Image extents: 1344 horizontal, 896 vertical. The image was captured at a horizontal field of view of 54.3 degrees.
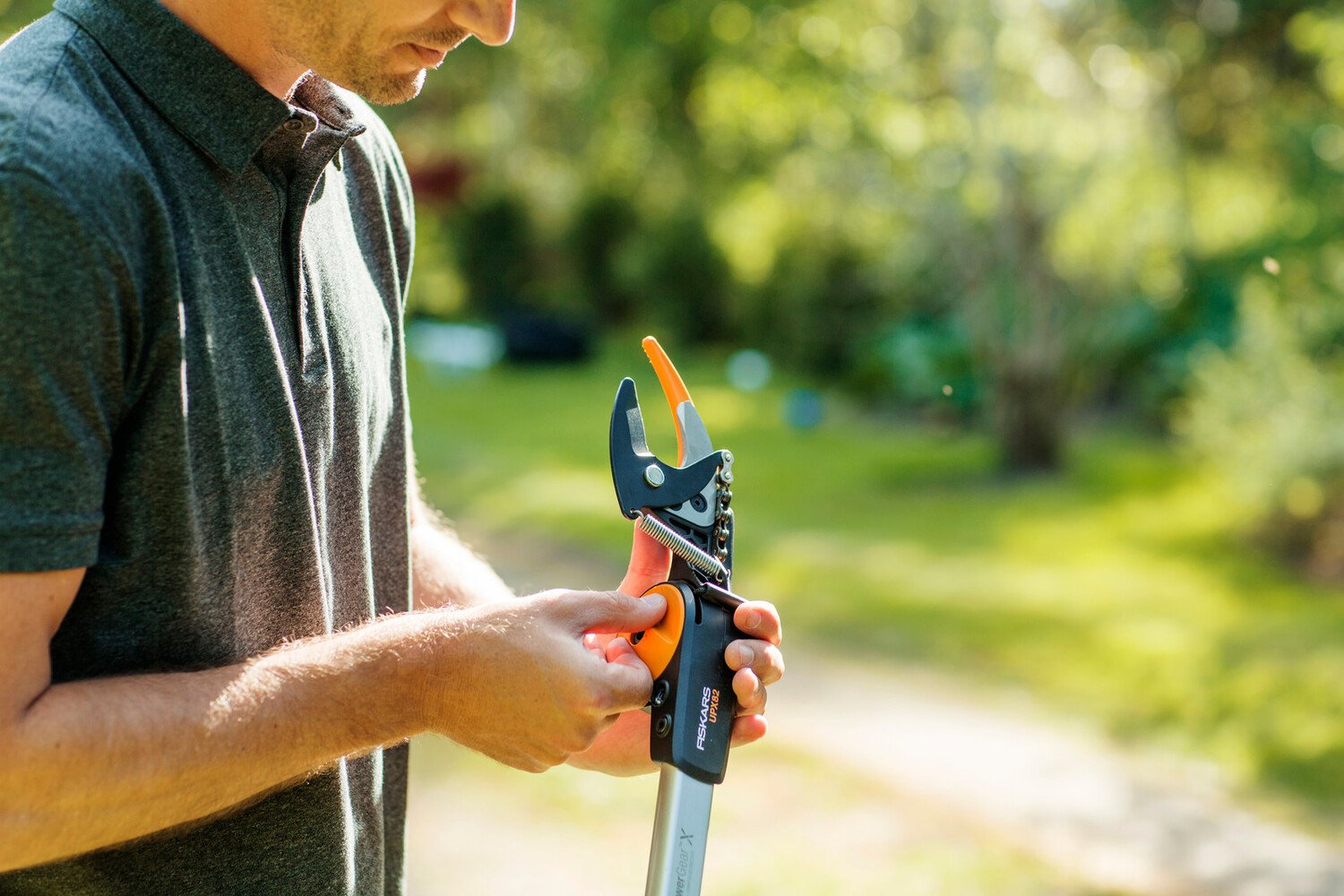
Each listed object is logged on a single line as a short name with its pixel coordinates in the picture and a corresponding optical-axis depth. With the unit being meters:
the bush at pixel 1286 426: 8.64
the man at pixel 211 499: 1.10
